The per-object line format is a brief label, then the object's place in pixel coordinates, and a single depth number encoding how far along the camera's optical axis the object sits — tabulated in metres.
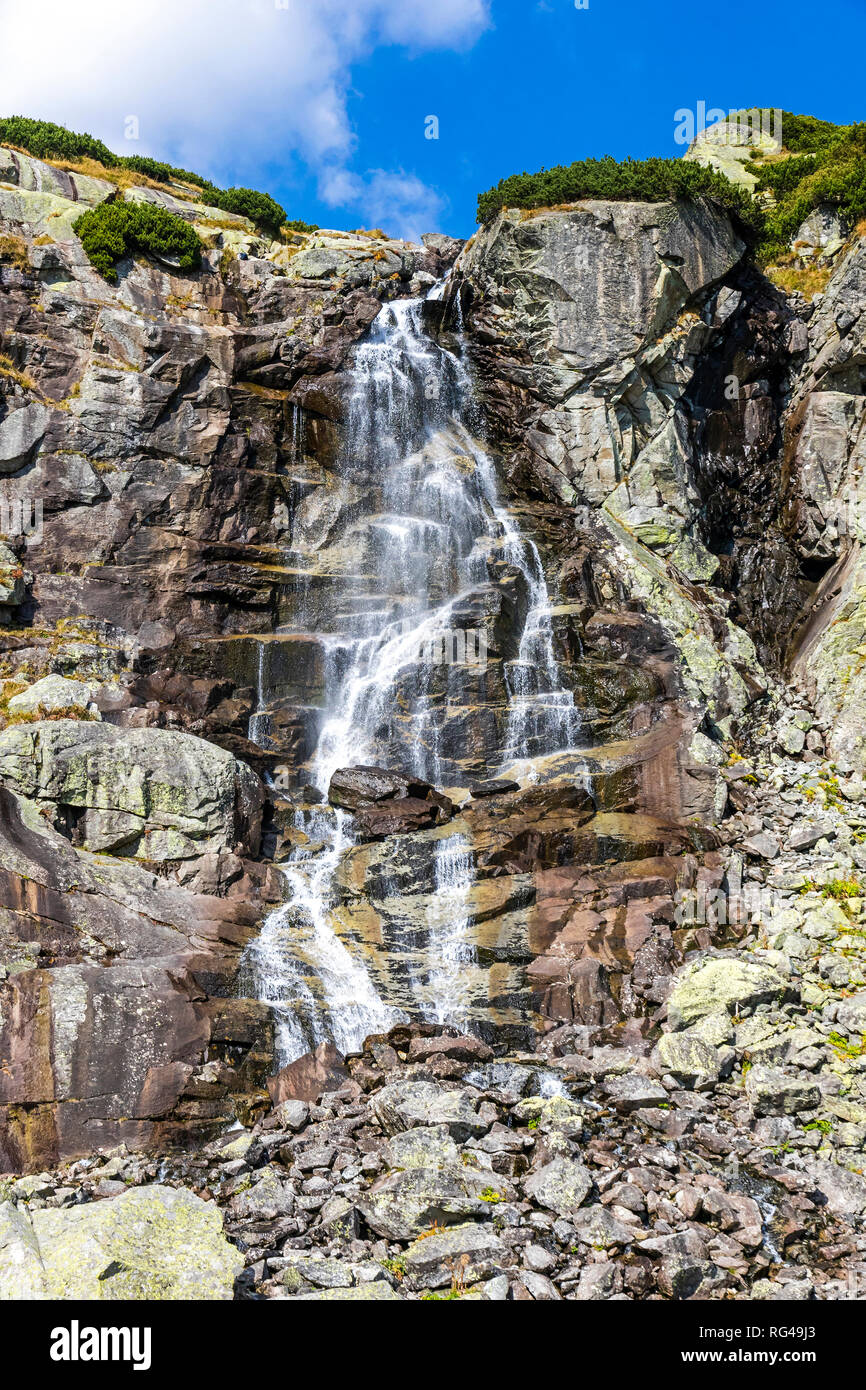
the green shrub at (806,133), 44.72
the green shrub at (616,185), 33.78
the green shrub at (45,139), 43.41
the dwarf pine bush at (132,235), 36.75
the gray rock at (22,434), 29.97
